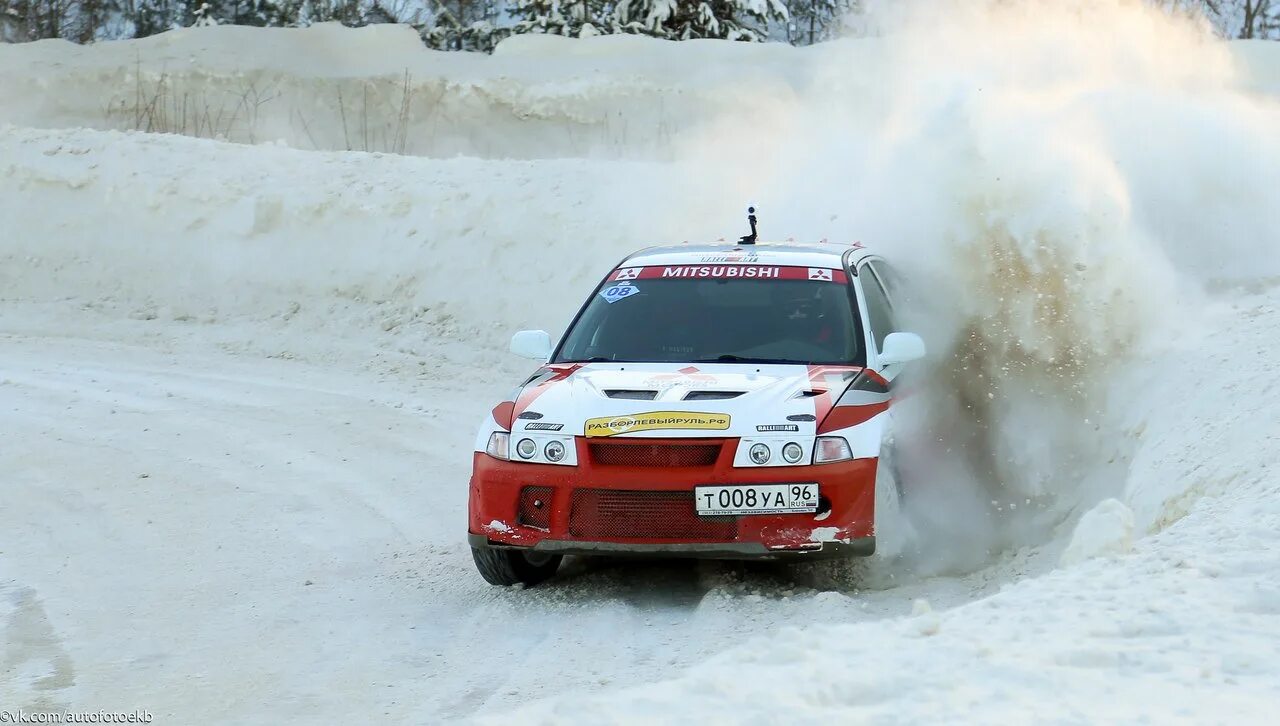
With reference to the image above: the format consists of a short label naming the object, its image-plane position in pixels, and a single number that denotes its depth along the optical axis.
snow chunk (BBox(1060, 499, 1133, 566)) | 11.41
